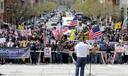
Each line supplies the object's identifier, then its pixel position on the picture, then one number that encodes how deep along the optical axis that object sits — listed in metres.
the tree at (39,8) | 95.94
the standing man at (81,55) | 20.03
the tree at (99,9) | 85.62
